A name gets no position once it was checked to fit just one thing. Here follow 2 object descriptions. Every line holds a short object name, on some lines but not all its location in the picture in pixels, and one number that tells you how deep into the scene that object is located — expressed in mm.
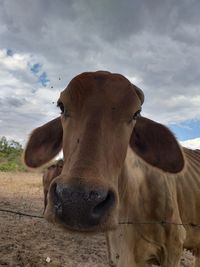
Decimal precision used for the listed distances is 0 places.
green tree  16352
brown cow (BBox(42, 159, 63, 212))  4207
